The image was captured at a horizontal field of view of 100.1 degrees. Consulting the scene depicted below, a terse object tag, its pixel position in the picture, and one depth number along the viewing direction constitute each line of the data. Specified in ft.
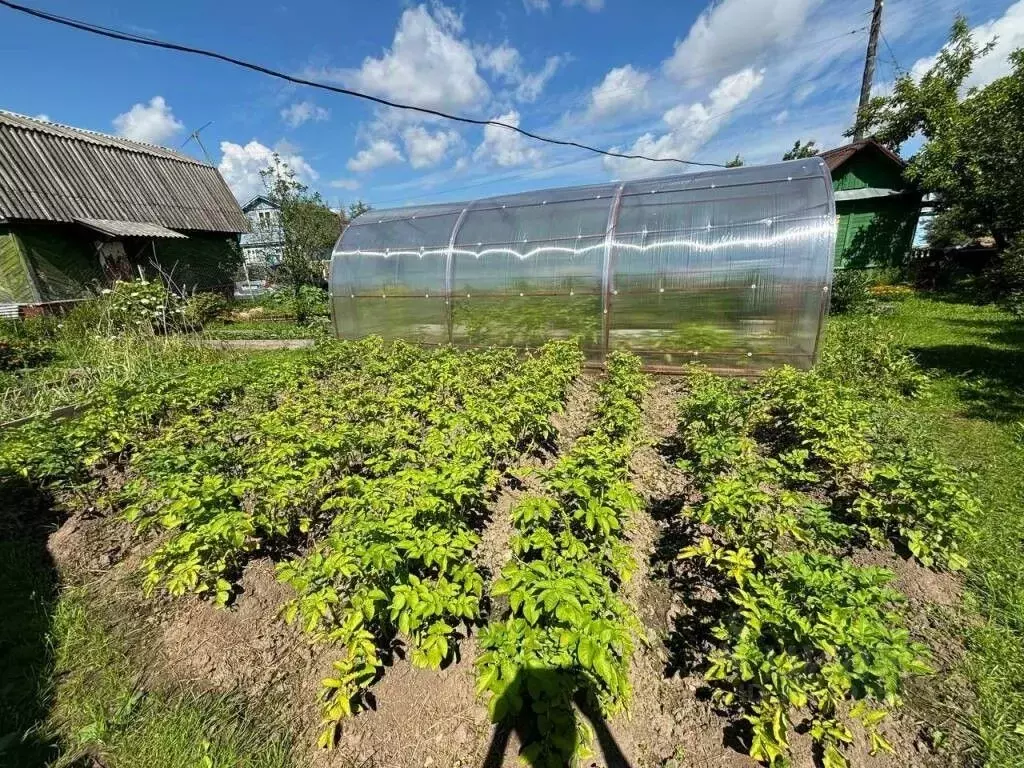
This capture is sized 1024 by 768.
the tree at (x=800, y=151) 93.61
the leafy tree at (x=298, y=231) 50.49
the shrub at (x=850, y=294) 41.88
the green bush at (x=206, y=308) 39.60
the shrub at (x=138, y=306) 35.91
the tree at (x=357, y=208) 109.91
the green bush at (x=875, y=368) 21.34
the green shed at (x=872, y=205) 56.90
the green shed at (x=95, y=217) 44.78
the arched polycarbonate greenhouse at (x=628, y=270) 23.11
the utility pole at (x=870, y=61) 51.31
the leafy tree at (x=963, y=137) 33.04
